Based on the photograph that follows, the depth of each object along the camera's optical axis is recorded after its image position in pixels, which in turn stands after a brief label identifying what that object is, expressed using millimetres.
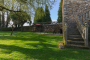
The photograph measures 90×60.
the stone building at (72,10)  6188
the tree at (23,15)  9934
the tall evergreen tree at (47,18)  31666
